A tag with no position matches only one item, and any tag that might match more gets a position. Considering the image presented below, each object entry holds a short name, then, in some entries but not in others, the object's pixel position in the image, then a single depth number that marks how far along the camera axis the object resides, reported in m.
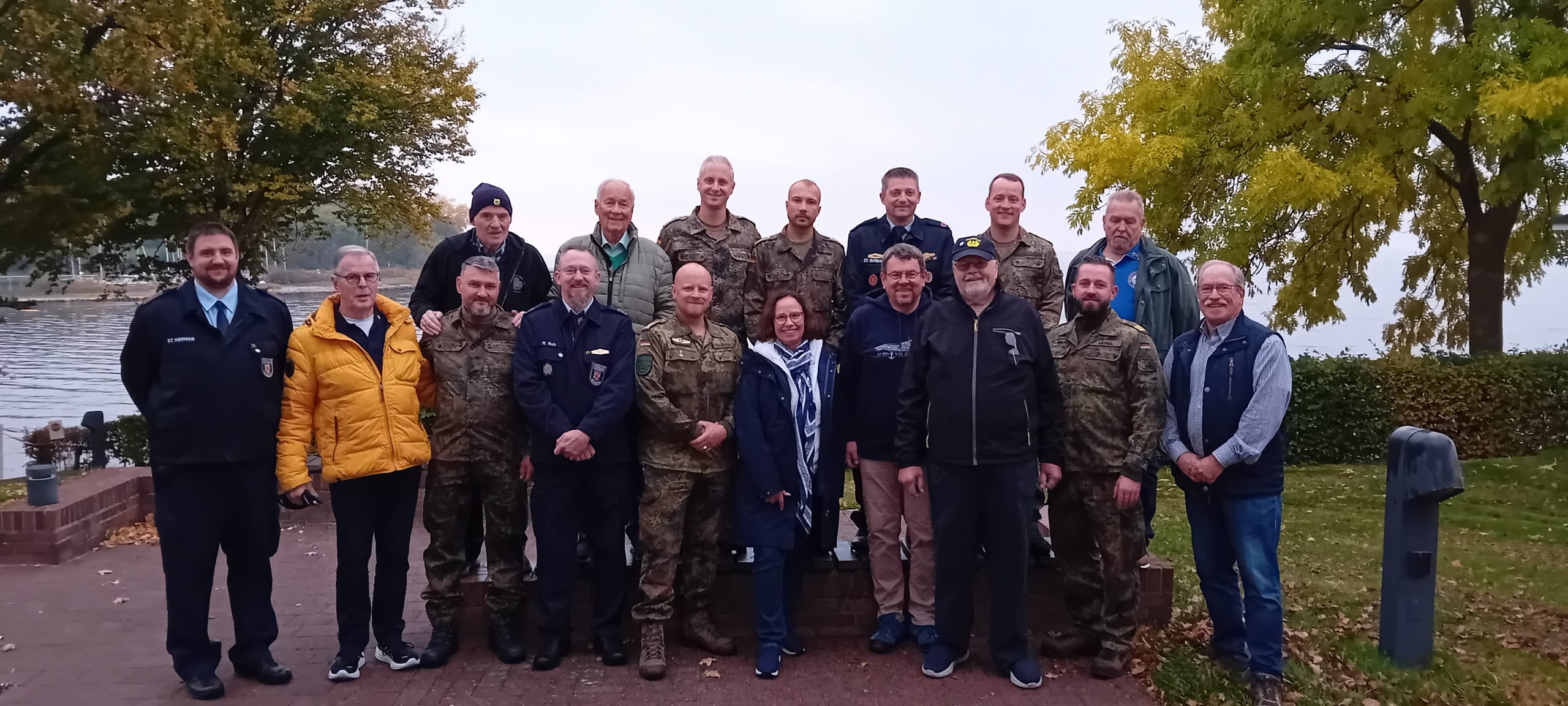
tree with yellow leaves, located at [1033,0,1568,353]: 12.08
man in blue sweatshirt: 4.56
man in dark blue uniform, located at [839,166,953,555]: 5.10
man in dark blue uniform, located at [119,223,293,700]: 4.09
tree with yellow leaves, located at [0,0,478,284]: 10.17
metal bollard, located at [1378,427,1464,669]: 4.21
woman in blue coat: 4.48
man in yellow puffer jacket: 4.25
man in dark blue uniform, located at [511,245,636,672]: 4.33
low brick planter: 6.81
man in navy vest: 3.98
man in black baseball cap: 4.15
